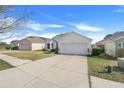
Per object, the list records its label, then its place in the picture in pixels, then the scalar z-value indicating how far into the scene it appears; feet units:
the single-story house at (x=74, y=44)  43.11
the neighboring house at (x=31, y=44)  70.59
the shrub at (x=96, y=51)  41.66
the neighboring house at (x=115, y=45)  33.57
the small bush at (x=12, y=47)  78.95
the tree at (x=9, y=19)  19.32
